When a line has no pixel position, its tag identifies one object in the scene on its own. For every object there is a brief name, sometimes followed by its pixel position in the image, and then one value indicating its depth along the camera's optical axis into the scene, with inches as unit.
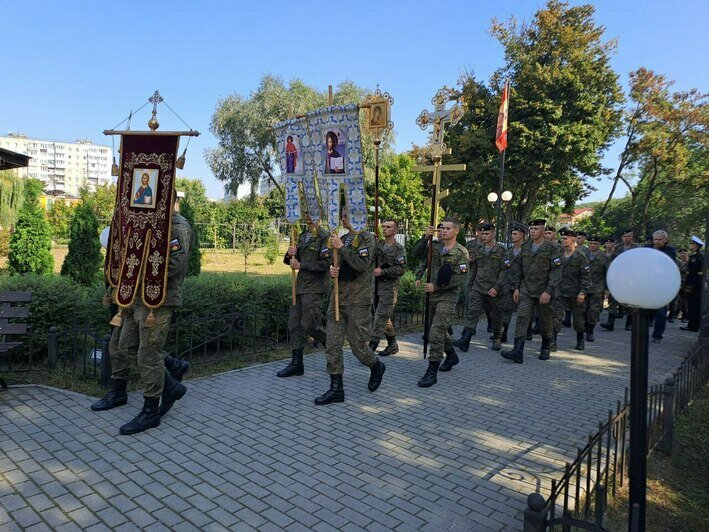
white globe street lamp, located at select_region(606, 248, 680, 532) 101.3
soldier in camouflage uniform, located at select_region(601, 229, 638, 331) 413.1
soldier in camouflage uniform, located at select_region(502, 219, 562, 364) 293.9
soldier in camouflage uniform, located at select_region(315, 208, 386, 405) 207.3
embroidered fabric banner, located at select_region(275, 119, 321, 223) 229.9
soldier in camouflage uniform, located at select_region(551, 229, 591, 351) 344.5
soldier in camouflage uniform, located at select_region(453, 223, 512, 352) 319.6
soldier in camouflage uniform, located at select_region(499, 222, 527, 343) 323.3
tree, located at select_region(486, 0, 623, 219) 938.7
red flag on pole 653.3
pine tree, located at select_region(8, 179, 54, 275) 500.1
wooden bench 205.3
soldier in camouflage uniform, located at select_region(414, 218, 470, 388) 239.5
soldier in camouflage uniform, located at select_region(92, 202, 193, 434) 175.2
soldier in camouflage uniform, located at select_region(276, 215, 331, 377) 234.7
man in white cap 422.6
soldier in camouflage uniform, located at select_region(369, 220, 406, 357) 286.7
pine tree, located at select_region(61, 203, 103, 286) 439.5
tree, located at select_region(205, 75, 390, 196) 1194.0
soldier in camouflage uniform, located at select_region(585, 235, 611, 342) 377.4
